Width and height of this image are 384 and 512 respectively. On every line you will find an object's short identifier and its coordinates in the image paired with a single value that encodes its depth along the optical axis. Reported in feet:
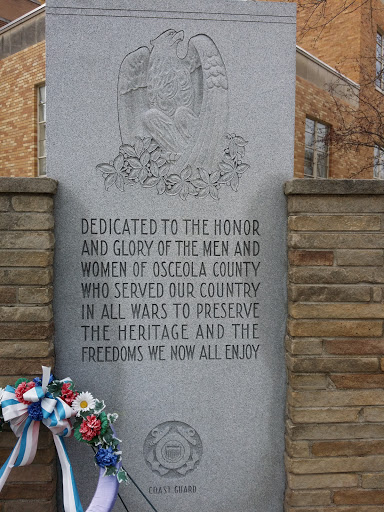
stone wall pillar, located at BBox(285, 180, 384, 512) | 7.77
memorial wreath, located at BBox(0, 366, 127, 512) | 7.04
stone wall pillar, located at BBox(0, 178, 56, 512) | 7.40
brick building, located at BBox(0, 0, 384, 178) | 34.27
